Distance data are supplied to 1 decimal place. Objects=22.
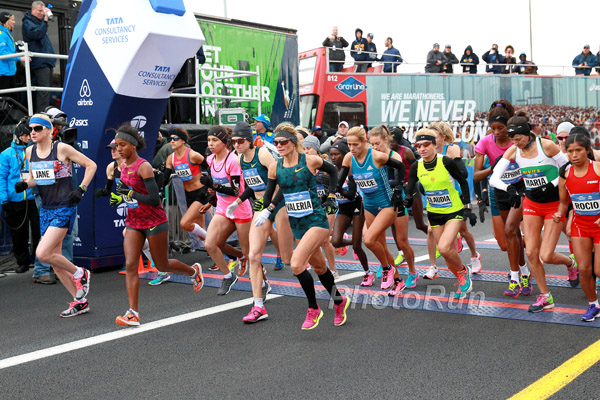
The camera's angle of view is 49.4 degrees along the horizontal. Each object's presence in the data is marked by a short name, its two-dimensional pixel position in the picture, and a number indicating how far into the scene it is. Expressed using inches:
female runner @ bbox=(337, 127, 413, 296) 299.7
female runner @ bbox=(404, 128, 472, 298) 281.0
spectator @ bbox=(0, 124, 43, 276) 388.5
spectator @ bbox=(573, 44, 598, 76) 943.0
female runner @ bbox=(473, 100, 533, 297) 290.2
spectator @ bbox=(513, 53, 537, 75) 876.0
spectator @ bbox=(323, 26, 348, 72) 713.0
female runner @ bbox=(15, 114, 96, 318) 288.0
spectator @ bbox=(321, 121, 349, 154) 533.3
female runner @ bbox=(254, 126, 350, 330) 249.0
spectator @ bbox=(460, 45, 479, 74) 843.4
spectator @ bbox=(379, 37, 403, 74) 751.1
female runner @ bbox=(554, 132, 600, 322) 232.5
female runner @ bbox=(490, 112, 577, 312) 258.1
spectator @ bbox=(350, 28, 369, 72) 733.9
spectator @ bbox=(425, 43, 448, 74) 786.8
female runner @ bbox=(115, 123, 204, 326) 257.3
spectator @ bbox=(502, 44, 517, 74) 860.6
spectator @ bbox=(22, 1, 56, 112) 439.8
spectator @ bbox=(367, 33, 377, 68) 757.3
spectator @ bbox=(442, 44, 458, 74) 796.6
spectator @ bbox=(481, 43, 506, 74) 857.5
